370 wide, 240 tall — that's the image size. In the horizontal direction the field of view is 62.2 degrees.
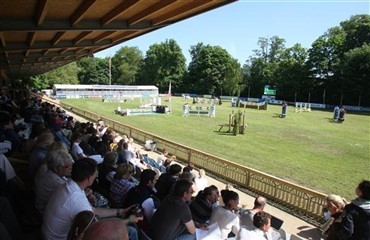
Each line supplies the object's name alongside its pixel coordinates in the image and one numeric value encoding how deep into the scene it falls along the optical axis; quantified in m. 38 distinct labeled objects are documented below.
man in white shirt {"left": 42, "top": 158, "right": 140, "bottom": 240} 2.72
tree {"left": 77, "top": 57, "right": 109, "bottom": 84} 91.88
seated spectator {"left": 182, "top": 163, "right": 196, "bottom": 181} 6.91
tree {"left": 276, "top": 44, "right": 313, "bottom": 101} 59.84
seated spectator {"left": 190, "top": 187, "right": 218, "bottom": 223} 4.52
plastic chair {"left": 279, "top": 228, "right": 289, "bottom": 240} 4.88
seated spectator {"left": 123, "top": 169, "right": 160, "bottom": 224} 4.09
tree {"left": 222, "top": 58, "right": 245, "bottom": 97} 70.75
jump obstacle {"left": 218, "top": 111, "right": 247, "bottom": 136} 19.45
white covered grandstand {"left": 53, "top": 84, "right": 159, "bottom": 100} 58.22
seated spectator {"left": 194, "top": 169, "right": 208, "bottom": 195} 7.28
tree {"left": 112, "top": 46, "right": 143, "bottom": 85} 94.12
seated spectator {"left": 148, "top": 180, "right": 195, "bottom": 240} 3.50
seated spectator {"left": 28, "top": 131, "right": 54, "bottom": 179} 5.06
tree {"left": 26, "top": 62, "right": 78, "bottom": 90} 54.10
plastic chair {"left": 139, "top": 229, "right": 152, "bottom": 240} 3.21
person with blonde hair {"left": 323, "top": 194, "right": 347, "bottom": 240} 4.43
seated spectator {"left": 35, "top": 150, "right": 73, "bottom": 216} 3.69
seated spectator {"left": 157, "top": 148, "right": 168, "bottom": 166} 10.28
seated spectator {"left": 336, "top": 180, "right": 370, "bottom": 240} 3.69
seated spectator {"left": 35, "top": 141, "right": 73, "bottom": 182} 4.10
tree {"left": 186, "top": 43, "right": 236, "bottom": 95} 75.50
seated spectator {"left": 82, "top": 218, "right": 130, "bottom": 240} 1.45
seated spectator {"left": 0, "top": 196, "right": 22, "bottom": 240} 3.21
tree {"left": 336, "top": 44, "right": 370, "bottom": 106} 49.75
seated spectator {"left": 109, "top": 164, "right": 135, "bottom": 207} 4.51
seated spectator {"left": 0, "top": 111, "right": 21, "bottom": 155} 6.83
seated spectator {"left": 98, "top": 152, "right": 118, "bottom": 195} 5.30
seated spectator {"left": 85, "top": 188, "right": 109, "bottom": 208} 4.01
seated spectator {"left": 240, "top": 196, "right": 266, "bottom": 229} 4.71
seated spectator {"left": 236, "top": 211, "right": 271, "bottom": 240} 3.68
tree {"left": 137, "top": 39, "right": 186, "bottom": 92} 86.31
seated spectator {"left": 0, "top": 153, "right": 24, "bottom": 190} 4.39
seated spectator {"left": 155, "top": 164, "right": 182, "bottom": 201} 5.29
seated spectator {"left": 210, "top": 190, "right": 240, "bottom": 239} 4.19
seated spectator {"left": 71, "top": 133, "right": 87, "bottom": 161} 6.48
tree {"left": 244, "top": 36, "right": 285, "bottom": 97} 67.75
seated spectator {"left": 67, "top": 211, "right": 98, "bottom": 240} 2.19
